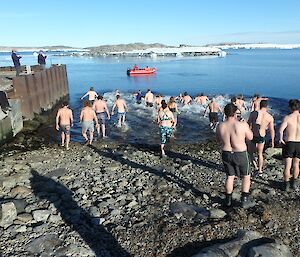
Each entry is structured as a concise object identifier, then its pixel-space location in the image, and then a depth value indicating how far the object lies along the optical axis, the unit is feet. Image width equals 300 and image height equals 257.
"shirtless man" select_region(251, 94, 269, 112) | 48.28
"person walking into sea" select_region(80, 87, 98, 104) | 65.00
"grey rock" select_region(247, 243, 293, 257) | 15.85
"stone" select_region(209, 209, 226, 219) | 20.32
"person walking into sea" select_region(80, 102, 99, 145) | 38.50
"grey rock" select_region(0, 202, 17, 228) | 19.99
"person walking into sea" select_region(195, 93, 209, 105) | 70.38
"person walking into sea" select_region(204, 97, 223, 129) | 51.52
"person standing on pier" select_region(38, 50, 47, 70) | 89.04
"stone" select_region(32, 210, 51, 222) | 20.81
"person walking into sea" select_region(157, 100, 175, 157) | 34.53
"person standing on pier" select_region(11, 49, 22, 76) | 75.25
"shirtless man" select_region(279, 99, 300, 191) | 23.03
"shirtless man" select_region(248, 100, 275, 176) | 28.09
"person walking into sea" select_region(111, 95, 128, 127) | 51.47
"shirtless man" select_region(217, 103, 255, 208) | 19.97
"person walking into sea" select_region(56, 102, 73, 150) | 37.65
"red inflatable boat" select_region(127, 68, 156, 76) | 171.63
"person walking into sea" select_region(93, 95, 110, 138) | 45.34
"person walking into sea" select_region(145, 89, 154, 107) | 70.44
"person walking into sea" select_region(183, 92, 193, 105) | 72.13
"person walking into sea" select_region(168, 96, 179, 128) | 44.53
